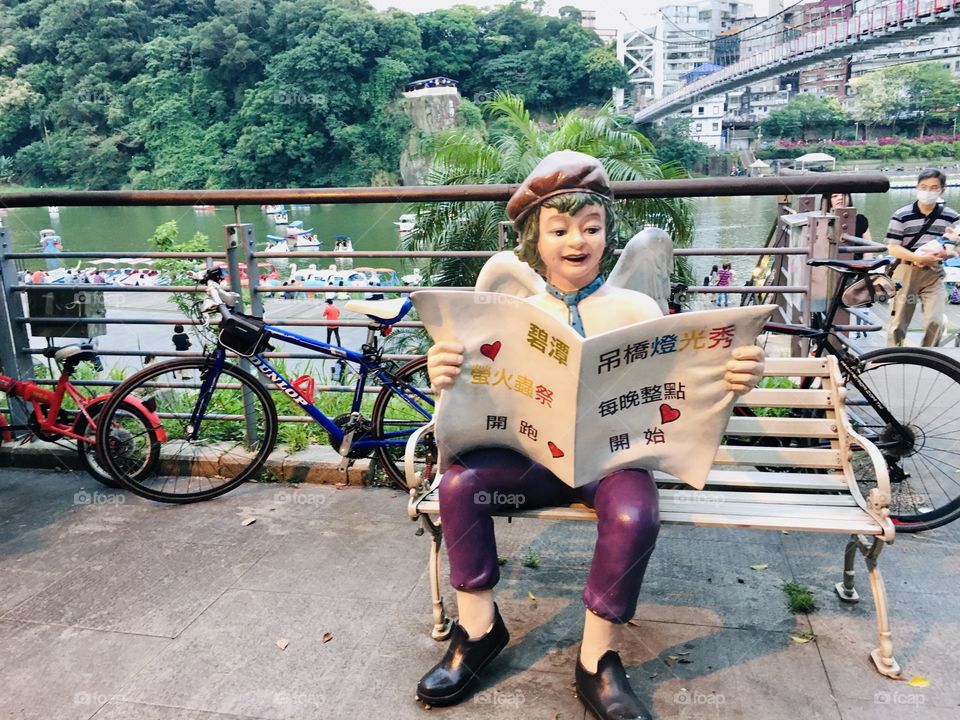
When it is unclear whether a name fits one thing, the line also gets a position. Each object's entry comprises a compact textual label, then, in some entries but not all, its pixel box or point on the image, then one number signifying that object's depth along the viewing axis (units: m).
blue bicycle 3.27
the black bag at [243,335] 3.24
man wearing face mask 5.79
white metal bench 2.14
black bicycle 2.95
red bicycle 3.48
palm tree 9.50
